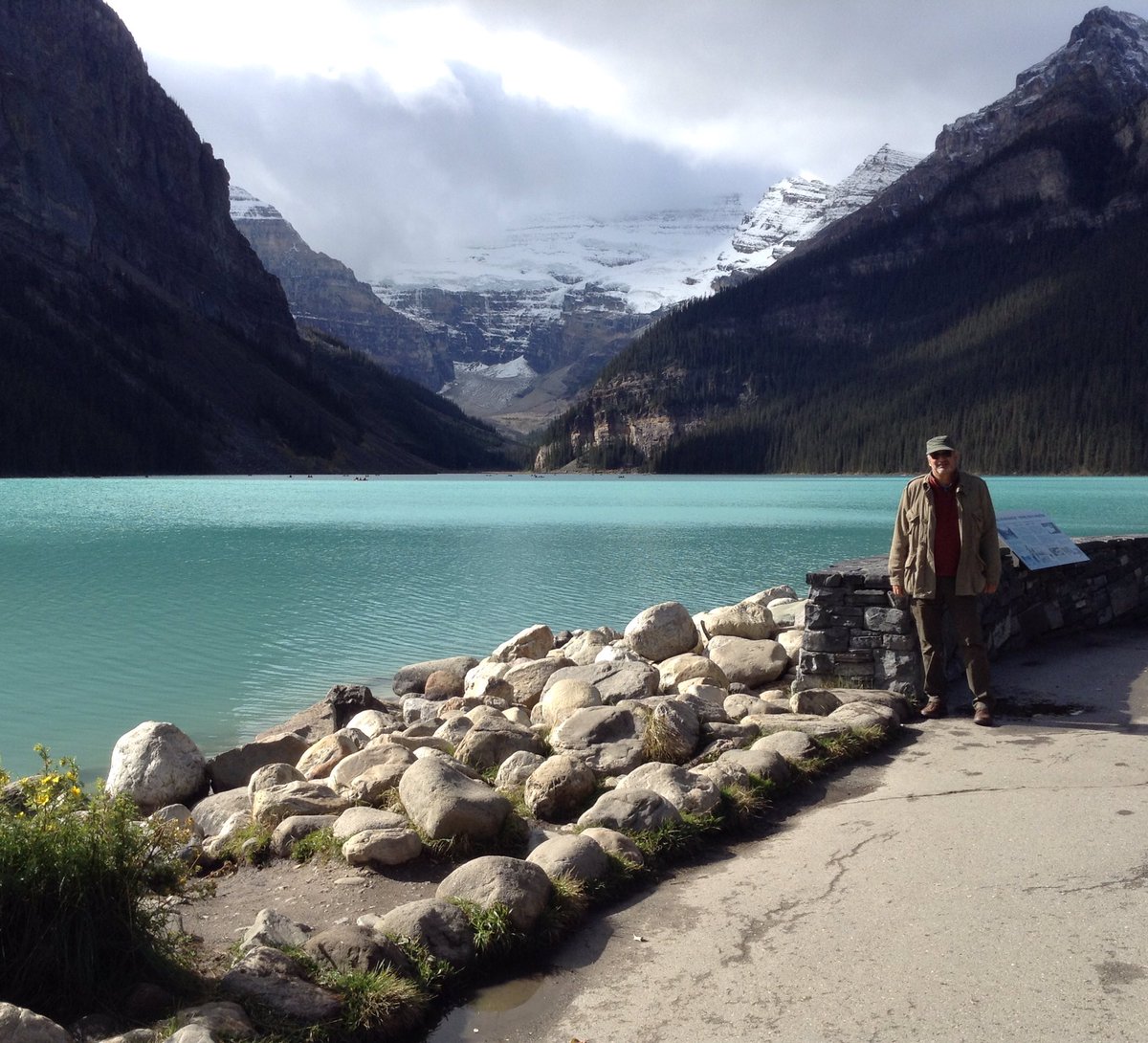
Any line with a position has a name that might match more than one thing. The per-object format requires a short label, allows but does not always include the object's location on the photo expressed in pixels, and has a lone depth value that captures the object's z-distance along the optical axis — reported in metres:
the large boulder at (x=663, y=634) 13.78
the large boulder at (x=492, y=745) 8.48
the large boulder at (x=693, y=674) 11.43
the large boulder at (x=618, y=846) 6.10
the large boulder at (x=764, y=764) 7.57
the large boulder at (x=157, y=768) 9.26
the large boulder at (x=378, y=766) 7.57
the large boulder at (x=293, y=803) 7.20
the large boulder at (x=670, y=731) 8.28
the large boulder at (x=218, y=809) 7.95
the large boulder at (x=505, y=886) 5.25
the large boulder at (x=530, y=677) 12.27
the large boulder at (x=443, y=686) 14.23
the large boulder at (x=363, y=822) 6.45
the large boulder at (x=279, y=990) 4.26
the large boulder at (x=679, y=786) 6.86
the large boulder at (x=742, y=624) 13.85
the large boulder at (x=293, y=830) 6.68
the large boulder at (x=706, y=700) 9.23
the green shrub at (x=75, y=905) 4.13
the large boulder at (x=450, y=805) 6.47
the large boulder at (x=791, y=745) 8.09
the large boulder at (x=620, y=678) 10.56
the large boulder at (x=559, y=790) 7.23
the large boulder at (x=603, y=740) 8.06
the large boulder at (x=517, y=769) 7.84
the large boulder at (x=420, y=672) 15.34
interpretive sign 11.54
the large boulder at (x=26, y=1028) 3.57
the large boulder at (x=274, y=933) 4.77
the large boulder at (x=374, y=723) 11.15
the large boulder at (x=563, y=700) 9.88
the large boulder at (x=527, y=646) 15.32
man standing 9.08
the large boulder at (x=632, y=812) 6.54
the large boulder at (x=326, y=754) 9.47
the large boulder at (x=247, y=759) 9.86
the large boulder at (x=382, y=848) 6.18
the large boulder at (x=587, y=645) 14.28
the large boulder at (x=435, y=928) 4.96
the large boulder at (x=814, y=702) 9.55
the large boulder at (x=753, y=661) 11.80
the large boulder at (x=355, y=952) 4.64
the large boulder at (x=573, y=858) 5.80
